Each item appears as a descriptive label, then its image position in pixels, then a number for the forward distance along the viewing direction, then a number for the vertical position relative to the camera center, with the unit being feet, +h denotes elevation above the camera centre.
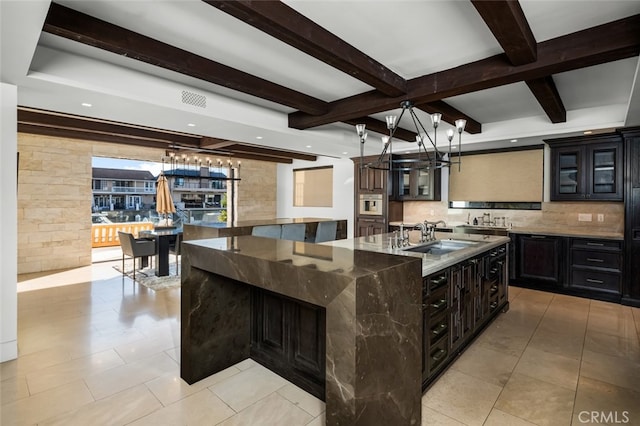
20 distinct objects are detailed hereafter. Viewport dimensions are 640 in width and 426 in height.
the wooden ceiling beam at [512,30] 6.10 +3.92
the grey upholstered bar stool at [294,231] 16.47 -1.09
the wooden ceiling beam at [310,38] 6.20 +3.96
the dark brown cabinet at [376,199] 22.21 +0.66
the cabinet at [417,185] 21.29 +1.77
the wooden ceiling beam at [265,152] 22.31 +4.39
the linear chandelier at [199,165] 23.70 +3.74
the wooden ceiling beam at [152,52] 7.24 +4.18
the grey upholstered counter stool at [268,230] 15.23 -0.99
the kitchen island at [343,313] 5.02 -2.27
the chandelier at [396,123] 10.30 +2.81
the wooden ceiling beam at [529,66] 7.54 +3.96
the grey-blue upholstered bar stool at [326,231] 18.62 -1.23
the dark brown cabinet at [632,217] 13.97 -0.23
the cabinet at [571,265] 14.65 -2.60
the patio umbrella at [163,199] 21.13 +0.69
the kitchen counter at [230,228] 14.17 -0.88
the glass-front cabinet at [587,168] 15.01 +2.12
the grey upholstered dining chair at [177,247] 18.69 -2.21
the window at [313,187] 27.96 +2.11
